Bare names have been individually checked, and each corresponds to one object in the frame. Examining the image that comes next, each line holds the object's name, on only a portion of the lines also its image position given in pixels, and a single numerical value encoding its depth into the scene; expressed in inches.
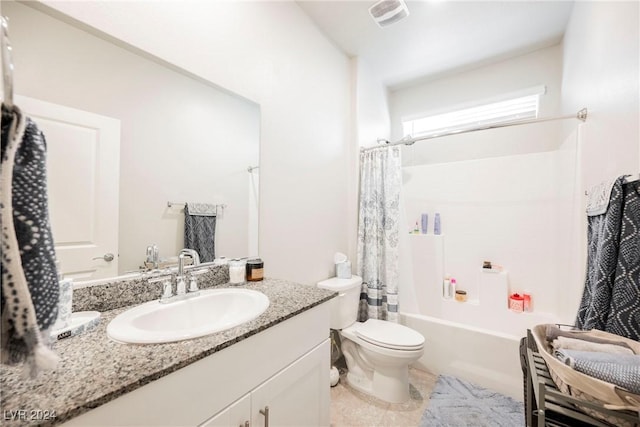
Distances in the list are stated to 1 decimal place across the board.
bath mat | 59.9
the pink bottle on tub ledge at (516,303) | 82.1
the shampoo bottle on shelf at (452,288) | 92.6
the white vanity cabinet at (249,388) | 23.2
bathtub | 69.3
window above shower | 90.4
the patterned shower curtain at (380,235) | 81.8
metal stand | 22.2
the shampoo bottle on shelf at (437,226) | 97.5
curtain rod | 61.1
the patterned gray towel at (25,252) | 15.4
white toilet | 63.4
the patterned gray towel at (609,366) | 21.9
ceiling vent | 63.0
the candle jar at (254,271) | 52.6
